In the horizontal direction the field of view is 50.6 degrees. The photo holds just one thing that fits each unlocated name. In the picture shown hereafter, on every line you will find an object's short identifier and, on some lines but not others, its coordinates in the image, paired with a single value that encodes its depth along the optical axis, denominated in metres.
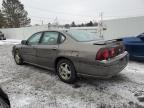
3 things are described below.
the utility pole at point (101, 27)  13.46
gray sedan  3.48
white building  10.81
